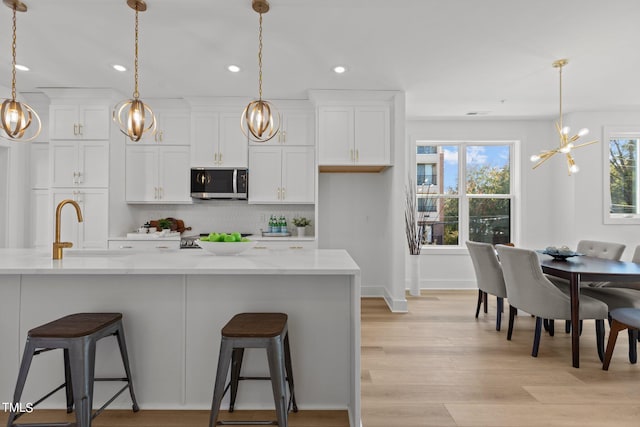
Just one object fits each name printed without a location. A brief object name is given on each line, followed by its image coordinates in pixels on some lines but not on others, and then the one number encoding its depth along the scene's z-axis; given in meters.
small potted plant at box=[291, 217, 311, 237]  4.71
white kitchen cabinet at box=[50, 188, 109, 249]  4.30
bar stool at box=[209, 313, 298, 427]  1.71
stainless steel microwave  4.58
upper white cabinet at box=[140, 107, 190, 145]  4.70
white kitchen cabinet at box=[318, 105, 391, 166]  4.48
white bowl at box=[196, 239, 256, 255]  2.36
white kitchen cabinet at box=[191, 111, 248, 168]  4.63
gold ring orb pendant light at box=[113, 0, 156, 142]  2.49
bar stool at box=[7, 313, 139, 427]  1.69
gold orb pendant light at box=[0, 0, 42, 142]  2.44
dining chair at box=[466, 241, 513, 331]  3.70
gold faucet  2.31
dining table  2.78
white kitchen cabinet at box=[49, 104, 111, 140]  4.34
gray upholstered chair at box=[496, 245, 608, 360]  2.95
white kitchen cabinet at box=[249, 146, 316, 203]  4.70
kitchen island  2.14
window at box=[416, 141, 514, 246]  5.70
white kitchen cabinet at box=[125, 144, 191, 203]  4.67
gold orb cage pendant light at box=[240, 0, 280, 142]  2.52
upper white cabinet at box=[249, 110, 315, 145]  4.71
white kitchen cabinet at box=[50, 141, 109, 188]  4.34
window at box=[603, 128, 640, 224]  5.23
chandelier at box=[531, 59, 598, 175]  3.52
